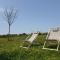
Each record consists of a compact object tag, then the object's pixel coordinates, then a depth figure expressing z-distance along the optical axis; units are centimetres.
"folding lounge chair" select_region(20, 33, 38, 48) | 328
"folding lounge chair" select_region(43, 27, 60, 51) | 289
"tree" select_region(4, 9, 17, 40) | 894
